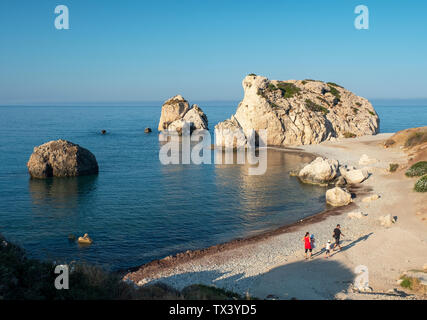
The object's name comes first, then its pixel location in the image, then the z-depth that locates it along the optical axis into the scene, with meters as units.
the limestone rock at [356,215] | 32.56
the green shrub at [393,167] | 49.66
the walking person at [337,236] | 24.19
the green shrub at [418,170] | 43.49
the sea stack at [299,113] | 84.75
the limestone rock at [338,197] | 38.34
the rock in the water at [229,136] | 82.62
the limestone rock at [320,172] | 48.06
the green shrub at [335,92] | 99.59
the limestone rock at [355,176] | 46.81
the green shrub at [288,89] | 93.00
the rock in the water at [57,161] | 50.03
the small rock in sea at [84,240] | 27.86
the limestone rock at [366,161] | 56.69
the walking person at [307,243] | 22.98
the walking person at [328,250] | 23.40
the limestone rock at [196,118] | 115.25
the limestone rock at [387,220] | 29.50
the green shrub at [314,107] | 90.44
